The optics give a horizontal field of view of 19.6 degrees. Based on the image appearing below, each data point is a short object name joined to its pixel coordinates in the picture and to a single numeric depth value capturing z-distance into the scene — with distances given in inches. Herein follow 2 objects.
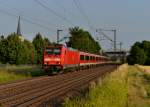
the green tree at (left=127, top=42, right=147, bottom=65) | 5398.6
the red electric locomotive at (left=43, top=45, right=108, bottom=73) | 1681.8
